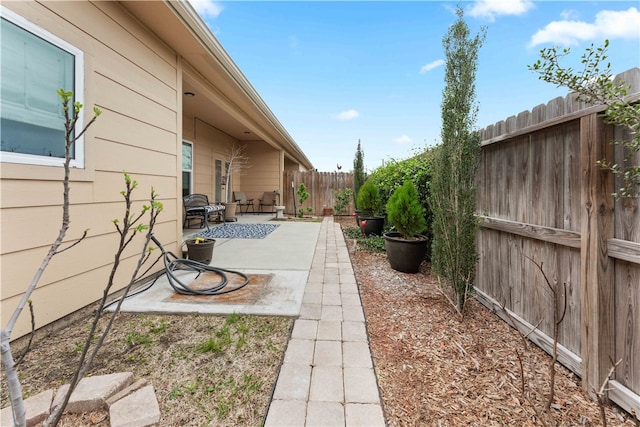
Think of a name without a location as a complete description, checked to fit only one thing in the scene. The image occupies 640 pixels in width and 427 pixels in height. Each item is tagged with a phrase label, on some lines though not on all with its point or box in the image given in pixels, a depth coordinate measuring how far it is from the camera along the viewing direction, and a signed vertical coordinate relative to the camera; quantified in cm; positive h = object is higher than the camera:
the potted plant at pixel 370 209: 623 -3
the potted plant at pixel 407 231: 364 -31
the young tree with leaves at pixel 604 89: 122 +55
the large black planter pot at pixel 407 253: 363 -57
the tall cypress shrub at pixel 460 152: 238 +47
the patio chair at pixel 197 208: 621 -1
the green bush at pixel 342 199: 1032 +32
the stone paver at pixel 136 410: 127 -94
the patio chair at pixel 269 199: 1068 +32
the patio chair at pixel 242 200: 1027 +27
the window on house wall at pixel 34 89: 180 +81
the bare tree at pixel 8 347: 78 -38
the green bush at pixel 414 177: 414 +53
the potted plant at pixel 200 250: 362 -55
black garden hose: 273 -75
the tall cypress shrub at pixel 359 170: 927 +124
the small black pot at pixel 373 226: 622 -40
